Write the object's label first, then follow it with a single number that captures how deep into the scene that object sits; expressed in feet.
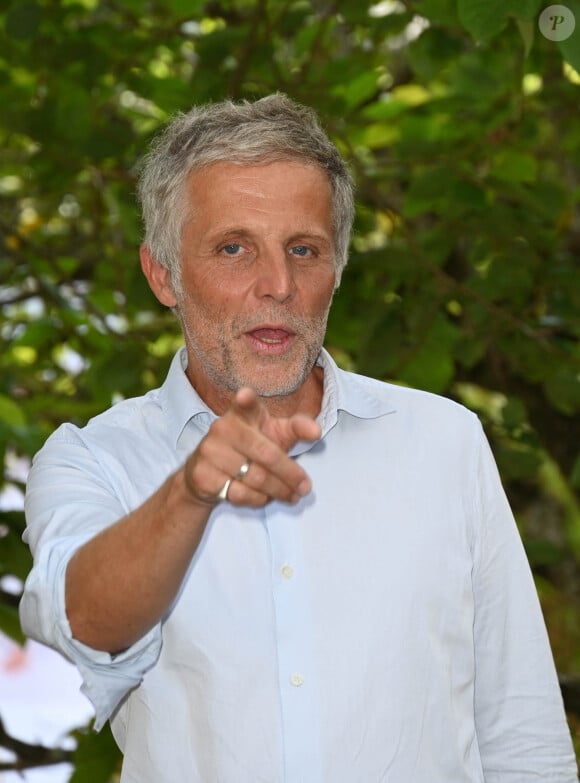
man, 15.87
